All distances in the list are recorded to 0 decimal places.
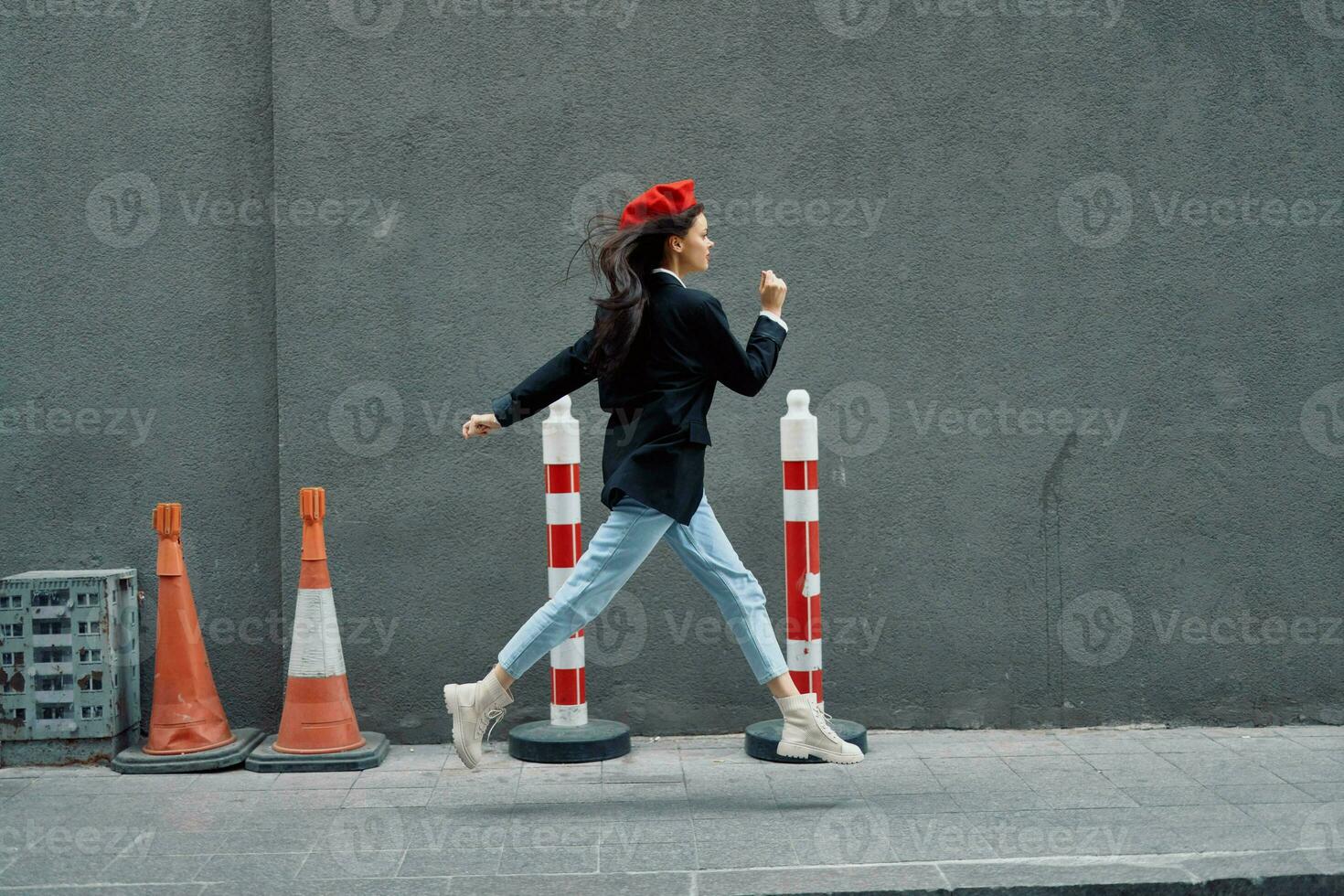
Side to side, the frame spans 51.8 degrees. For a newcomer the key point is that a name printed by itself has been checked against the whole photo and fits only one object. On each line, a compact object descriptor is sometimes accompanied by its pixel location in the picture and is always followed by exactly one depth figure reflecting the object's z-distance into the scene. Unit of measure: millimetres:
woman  4809
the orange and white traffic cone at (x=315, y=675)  5555
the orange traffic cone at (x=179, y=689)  5543
